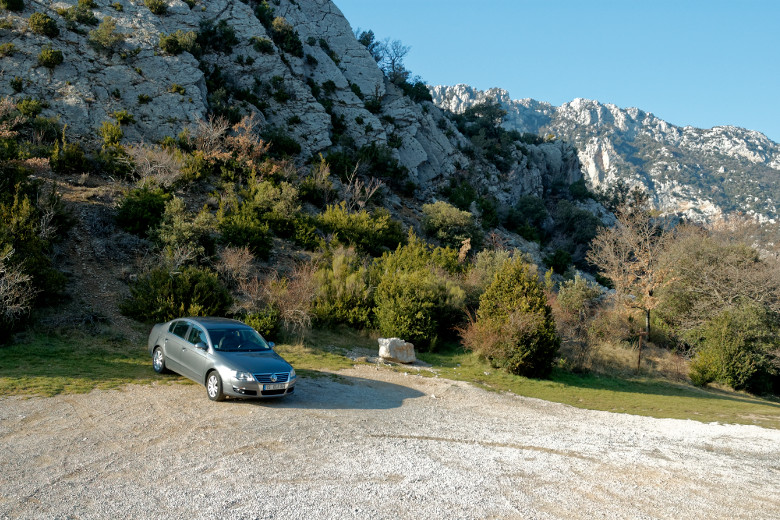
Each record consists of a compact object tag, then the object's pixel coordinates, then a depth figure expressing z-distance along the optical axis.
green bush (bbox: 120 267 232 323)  16.39
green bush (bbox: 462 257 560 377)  16.98
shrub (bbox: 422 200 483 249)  34.00
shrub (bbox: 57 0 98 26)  32.56
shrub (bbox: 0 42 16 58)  28.65
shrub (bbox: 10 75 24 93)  27.58
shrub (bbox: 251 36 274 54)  40.25
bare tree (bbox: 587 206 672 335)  24.95
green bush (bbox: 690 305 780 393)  20.95
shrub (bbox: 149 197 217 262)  19.91
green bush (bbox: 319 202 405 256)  27.86
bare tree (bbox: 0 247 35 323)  13.16
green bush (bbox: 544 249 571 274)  40.19
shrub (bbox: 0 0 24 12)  31.20
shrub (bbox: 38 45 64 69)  29.15
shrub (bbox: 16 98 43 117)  26.45
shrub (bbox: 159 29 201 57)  33.91
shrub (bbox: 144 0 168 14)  36.28
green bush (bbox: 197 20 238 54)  38.59
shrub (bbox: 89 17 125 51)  32.03
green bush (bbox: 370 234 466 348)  19.56
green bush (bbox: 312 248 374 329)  20.17
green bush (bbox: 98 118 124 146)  27.19
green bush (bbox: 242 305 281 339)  16.70
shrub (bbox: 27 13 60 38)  30.55
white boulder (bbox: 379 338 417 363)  16.83
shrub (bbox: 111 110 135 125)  28.75
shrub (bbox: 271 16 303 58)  43.00
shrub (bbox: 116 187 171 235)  21.38
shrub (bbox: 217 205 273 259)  22.75
